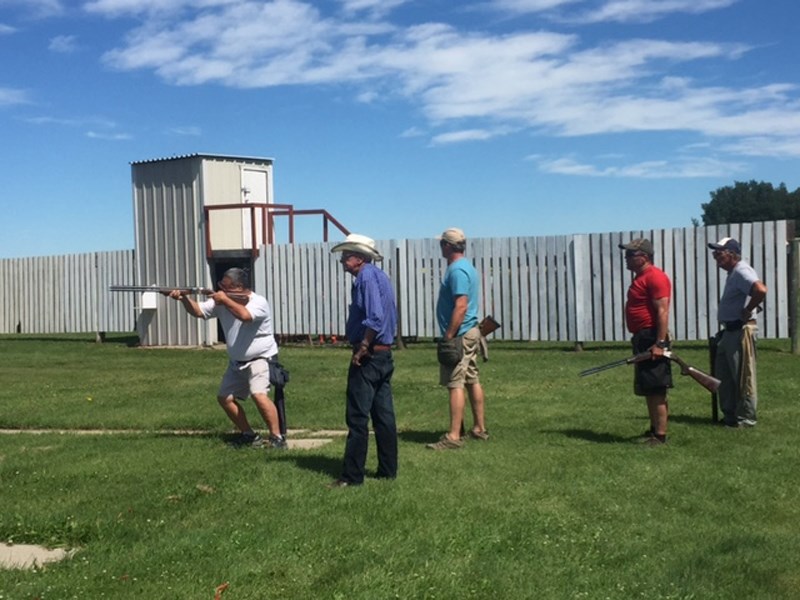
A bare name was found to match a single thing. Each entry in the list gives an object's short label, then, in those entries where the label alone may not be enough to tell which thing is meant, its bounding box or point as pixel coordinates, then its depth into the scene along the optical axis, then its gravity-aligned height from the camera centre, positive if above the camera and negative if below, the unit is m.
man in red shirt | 8.62 -0.43
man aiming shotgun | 8.84 -0.56
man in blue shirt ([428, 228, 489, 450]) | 8.76 -0.45
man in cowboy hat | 7.25 -0.61
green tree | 80.12 +5.69
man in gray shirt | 9.50 -0.60
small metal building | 21.92 +1.27
